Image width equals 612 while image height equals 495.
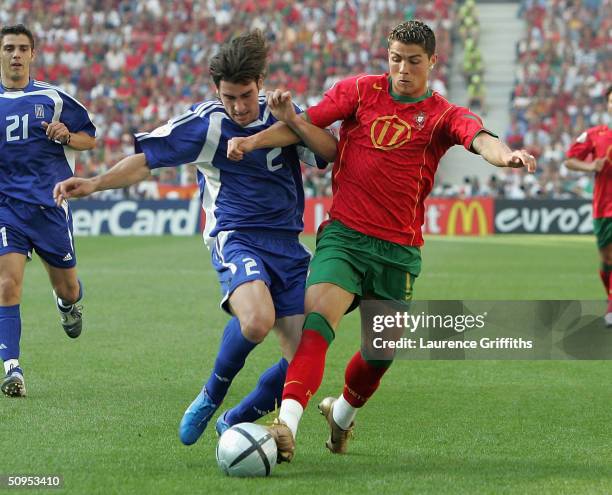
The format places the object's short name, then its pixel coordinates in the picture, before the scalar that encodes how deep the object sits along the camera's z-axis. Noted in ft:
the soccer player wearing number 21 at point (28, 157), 53.88
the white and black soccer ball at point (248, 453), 35.14
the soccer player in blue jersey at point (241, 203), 39.09
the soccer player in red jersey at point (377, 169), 39.47
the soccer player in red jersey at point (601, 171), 75.20
